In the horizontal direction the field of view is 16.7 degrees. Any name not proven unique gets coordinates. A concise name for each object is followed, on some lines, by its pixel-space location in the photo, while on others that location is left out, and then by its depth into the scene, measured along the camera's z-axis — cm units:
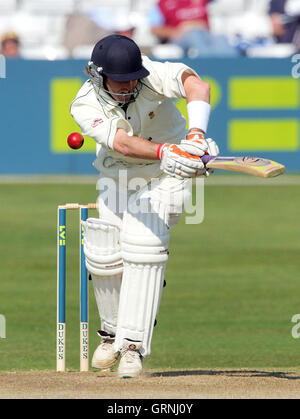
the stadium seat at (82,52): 1616
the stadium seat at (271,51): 1658
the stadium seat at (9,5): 1944
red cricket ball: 541
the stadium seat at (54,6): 1906
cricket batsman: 522
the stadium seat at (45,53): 1647
